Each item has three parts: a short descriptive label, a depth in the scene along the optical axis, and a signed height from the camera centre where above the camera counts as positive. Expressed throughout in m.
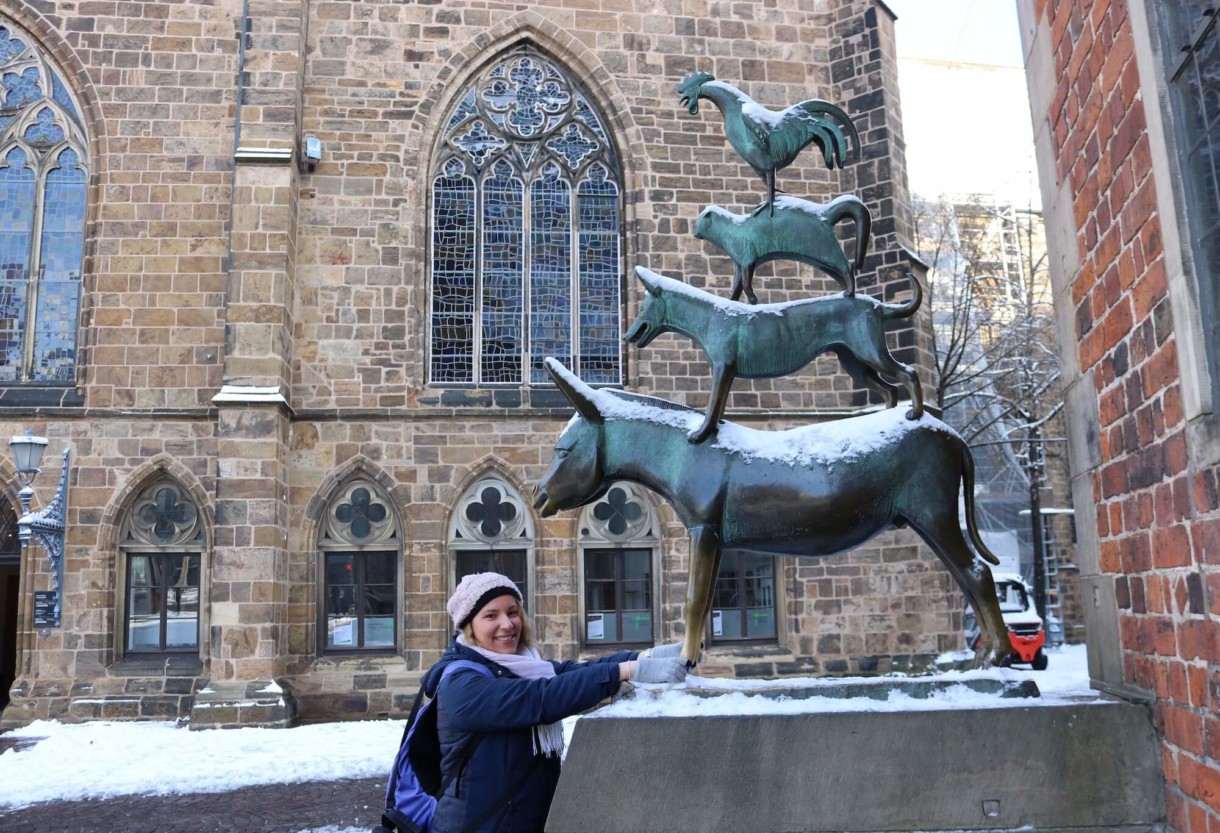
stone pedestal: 3.30 -0.65
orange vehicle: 17.94 -1.06
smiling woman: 2.80 -0.34
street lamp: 10.89 +0.91
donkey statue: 3.98 +0.38
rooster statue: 4.57 +2.10
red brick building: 3.42 +0.92
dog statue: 4.29 +1.08
